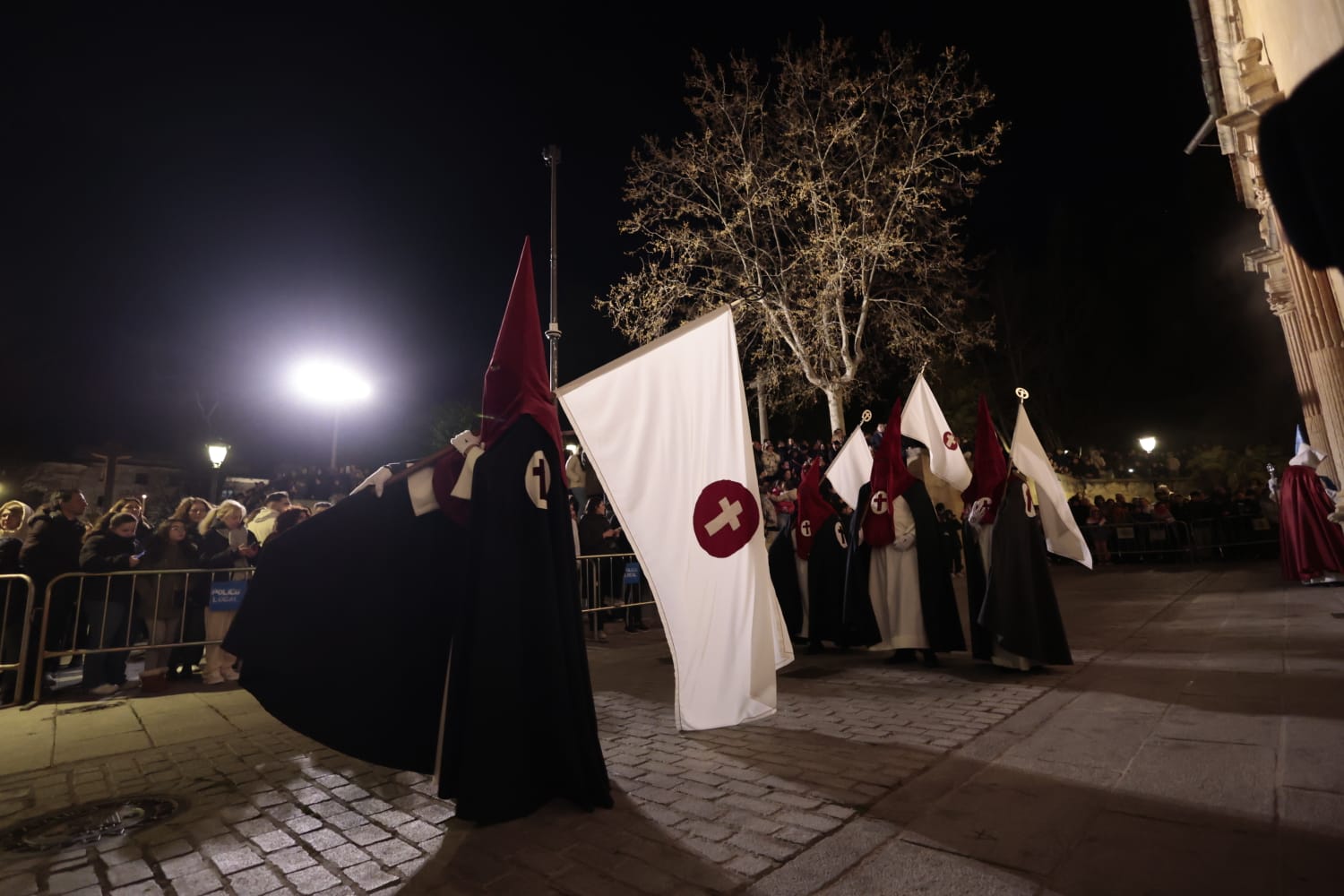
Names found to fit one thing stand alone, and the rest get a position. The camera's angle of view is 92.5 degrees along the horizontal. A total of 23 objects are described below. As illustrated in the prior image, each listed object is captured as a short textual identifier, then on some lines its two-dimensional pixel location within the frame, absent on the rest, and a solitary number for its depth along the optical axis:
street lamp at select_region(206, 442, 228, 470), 15.12
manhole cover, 2.89
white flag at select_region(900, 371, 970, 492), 6.89
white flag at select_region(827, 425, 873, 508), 7.84
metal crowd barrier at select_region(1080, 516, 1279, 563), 17.34
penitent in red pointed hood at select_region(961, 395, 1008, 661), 6.28
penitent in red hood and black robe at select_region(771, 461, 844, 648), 7.62
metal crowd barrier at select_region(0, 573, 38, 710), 6.25
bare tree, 15.94
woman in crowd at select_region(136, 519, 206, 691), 6.98
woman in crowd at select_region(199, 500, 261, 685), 7.30
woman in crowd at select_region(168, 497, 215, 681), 7.50
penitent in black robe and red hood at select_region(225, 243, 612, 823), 3.03
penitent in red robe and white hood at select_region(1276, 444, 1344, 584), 10.69
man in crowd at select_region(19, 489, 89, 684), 6.70
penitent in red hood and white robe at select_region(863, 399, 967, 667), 6.55
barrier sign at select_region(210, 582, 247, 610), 7.32
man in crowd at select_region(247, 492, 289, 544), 8.34
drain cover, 6.26
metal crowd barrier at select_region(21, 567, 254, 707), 6.55
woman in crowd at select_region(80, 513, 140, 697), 6.80
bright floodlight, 15.29
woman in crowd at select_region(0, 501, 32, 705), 6.38
